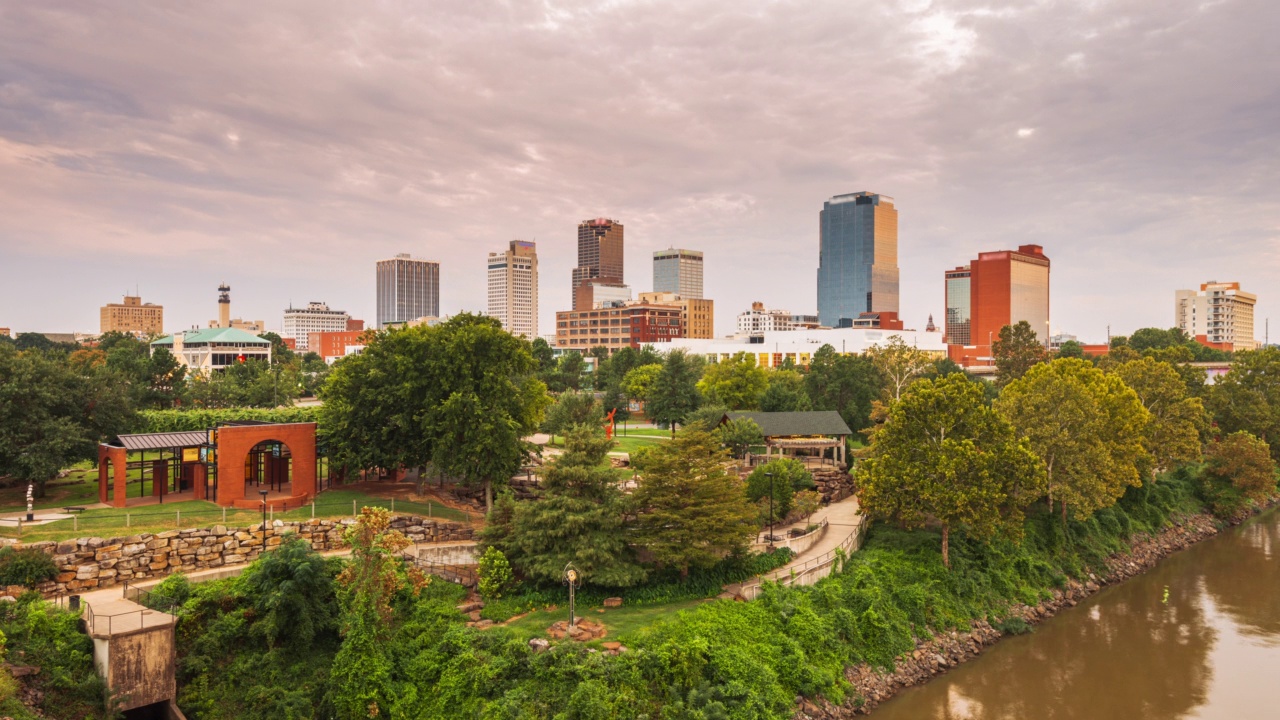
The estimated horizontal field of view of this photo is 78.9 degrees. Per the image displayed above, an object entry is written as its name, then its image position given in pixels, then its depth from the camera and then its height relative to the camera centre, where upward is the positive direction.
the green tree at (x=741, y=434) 53.71 -4.94
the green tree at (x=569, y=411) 57.66 -3.71
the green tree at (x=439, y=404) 37.03 -2.03
